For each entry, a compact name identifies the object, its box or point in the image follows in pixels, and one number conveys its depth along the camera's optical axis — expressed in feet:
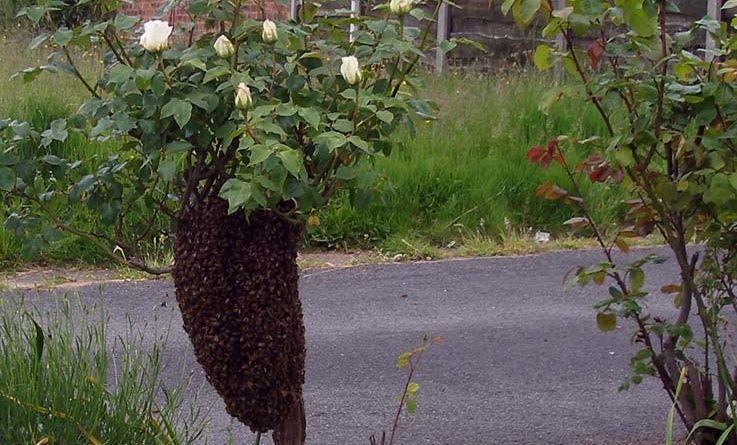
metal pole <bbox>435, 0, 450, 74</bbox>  36.47
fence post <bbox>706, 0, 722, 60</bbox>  33.40
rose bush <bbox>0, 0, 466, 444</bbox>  8.87
